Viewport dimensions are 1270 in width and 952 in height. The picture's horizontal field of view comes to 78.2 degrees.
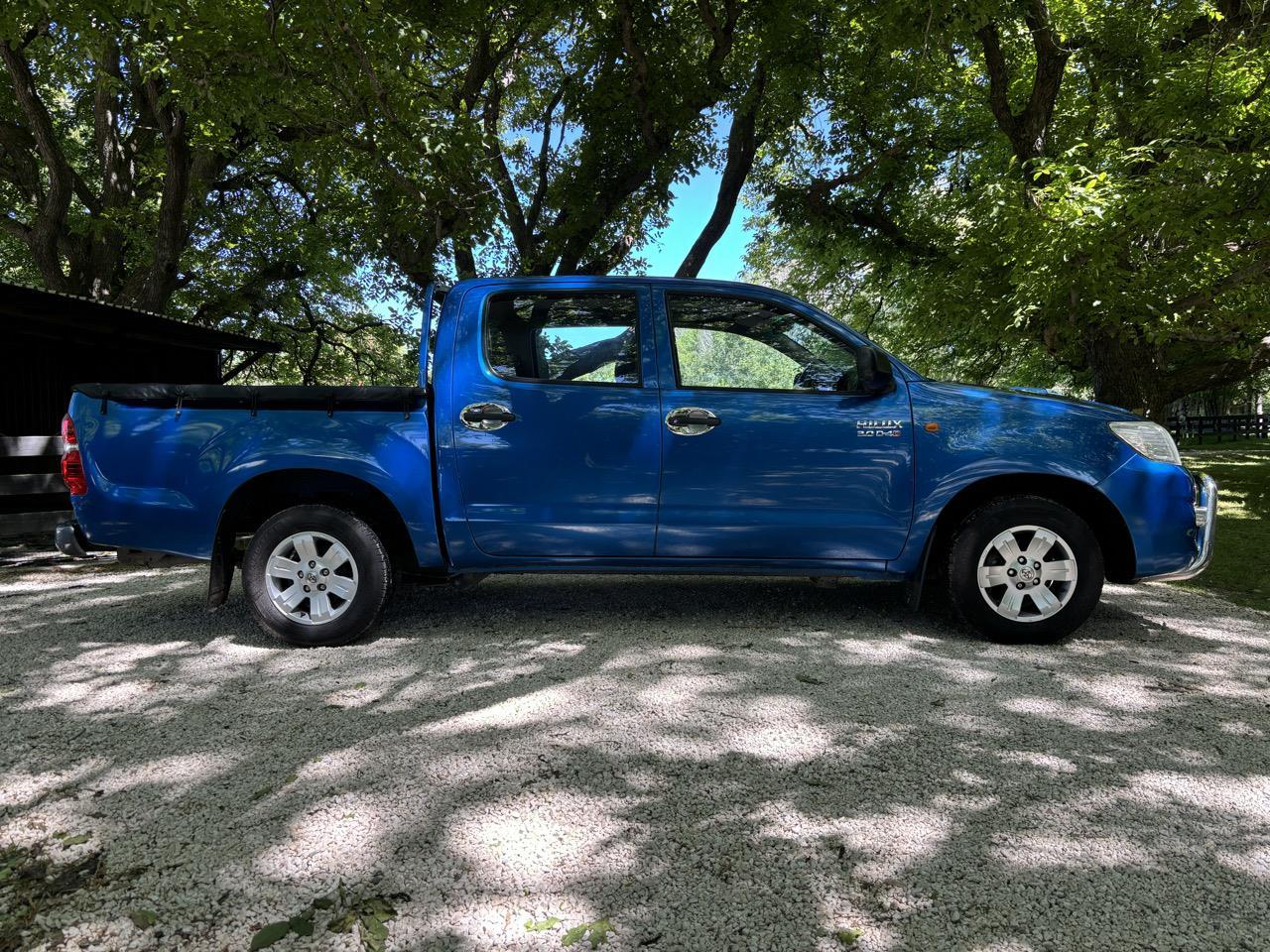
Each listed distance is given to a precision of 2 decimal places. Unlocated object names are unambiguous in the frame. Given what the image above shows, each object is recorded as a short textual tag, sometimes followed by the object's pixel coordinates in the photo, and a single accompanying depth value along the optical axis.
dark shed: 9.73
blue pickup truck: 4.16
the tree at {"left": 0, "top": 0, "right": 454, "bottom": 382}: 8.88
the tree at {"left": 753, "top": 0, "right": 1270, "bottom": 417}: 8.34
